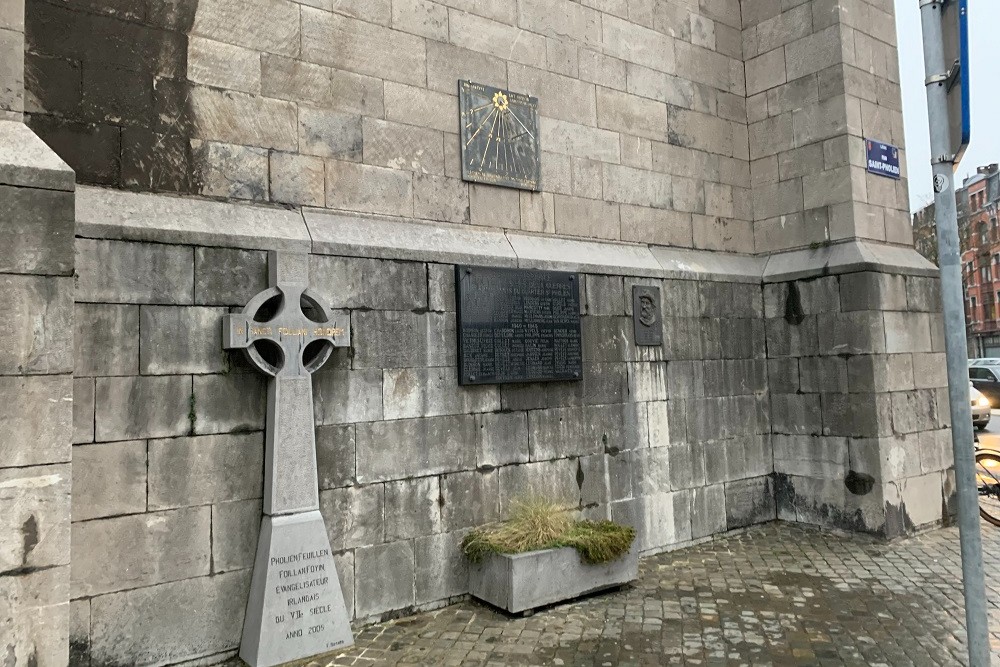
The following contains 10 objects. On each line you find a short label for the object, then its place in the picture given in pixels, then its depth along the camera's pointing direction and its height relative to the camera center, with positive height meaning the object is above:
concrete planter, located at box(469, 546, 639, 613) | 5.39 -1.63
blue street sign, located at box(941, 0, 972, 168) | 3.62 +1.53
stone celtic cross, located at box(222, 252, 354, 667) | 4.71 -0.79
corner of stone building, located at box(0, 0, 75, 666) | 3.53 -0.05
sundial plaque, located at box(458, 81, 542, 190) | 6.51 +2.29
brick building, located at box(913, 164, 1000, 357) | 48.09 +7.46
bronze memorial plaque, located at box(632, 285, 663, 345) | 7.32 +0.59
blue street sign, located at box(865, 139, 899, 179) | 8.27 +2.47
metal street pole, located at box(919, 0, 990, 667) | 3.56 +0.04
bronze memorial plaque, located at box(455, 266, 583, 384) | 6.07 +0.46
